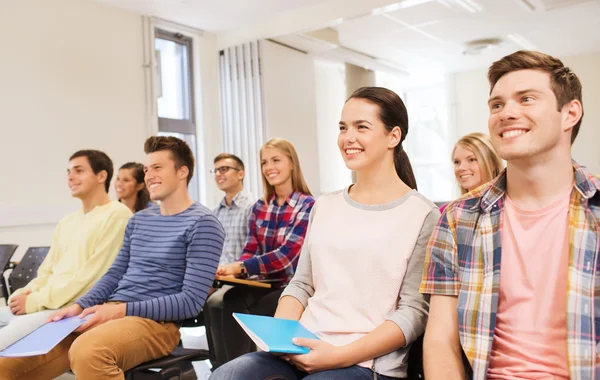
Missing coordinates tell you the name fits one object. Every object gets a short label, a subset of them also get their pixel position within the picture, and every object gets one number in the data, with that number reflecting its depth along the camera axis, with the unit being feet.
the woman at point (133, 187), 11.66
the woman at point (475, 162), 8.13
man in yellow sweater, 7.86
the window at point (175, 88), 18.99
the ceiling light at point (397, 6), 16.72
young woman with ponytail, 4.49
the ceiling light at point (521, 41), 22.83
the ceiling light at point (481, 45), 23.43
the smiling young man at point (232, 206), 11.75
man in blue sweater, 6.26
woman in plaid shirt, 8.95
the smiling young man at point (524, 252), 3.72
